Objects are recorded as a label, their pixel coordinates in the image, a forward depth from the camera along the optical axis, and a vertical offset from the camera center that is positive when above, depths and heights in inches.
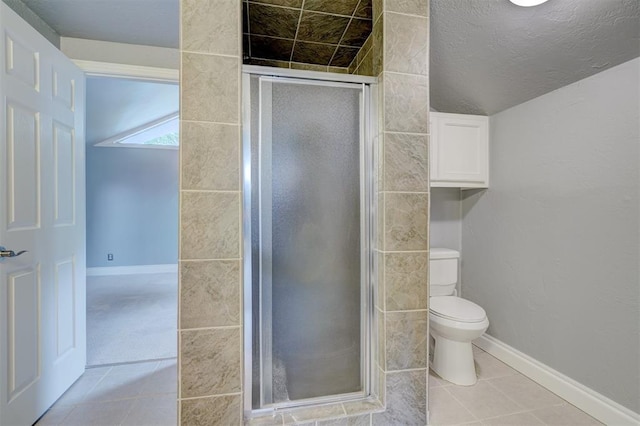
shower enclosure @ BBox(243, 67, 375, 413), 53.9 -5.7
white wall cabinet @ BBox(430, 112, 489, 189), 85.4 +17.7
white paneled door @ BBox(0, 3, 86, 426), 54.9 -2.7
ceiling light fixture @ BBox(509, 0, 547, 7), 53.6 +38.6
